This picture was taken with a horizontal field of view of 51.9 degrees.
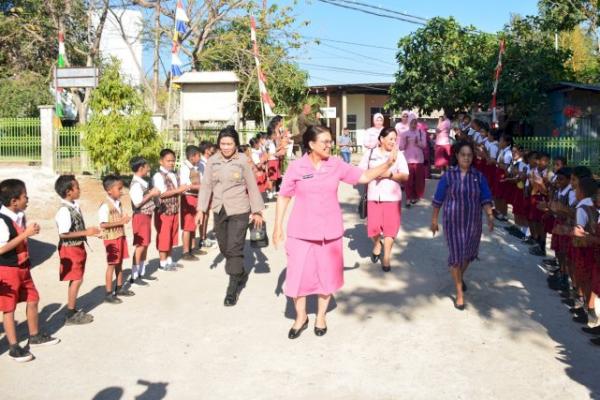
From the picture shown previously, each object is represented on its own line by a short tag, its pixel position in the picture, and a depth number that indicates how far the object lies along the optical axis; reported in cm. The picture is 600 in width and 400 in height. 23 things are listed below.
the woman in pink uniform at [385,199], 750
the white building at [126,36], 2328
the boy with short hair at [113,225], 614
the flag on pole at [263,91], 1384
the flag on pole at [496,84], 1449
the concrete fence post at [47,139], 1603
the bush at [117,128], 1449
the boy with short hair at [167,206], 738
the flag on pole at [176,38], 1318
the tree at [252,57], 2278
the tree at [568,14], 2195
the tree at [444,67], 1702
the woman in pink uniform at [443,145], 1316
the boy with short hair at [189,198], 810
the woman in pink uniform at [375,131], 1058
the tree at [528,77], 1670
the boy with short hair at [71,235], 550
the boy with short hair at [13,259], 486
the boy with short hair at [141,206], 695
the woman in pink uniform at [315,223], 541
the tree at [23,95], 2170
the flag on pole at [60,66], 1617
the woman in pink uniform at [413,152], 1161
